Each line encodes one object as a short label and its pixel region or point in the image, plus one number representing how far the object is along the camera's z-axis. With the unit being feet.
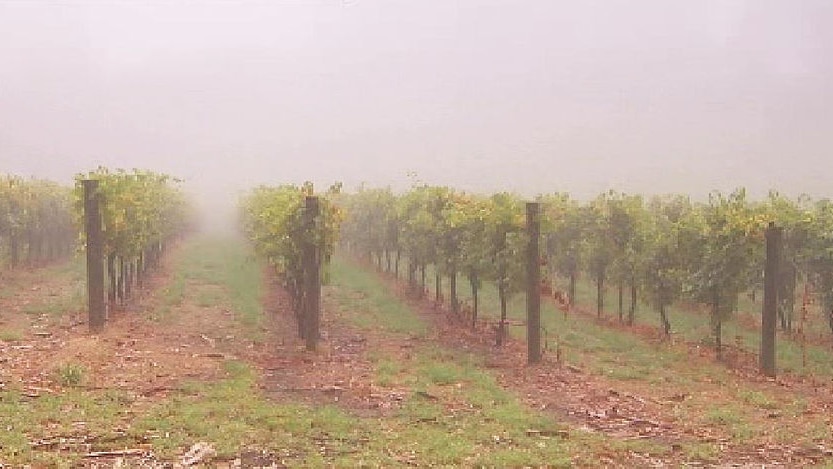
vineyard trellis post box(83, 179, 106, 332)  66.59
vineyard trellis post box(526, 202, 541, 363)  64.54
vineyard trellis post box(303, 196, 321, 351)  66.44
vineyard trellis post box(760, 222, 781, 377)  61.05
